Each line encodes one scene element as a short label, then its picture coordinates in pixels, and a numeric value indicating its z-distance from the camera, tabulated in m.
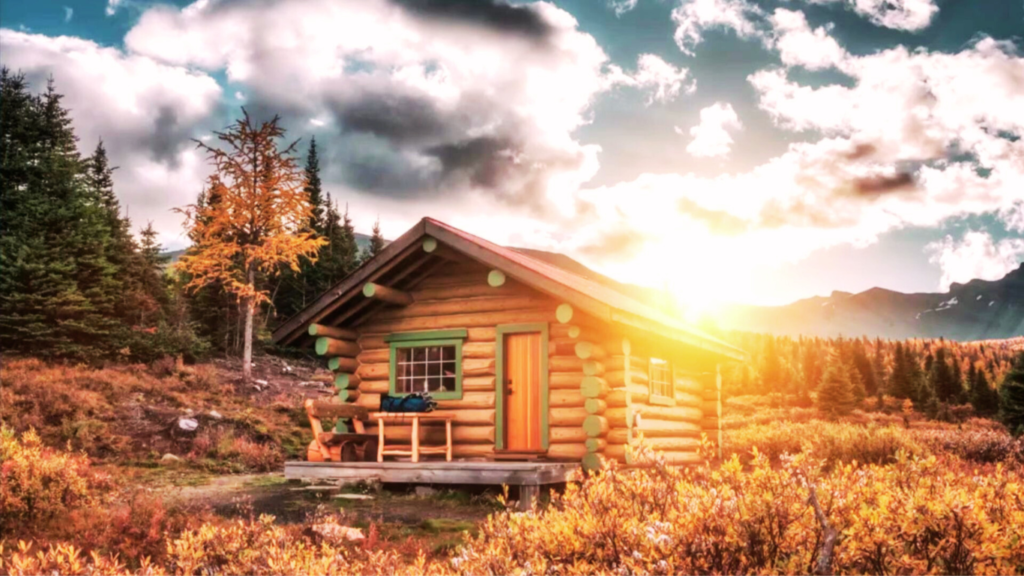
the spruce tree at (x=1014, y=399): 29.76
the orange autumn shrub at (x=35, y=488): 9.45
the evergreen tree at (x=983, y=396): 42.97
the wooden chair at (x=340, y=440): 13.91
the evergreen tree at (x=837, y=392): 41.53
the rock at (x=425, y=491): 13.00
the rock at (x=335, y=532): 8.38
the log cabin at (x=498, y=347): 13.40
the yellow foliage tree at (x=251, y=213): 30.25
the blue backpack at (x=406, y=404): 13.80
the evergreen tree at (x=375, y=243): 50.98
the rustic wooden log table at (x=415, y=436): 13.89
